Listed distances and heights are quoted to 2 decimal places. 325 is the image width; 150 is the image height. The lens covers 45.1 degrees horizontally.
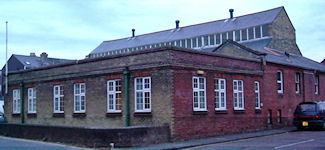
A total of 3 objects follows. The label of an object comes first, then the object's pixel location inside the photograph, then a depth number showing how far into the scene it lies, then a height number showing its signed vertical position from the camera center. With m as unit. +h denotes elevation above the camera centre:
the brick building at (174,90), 19.67 +0.11
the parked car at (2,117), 32.17 -2.04
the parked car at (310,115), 25.31 -1.56
